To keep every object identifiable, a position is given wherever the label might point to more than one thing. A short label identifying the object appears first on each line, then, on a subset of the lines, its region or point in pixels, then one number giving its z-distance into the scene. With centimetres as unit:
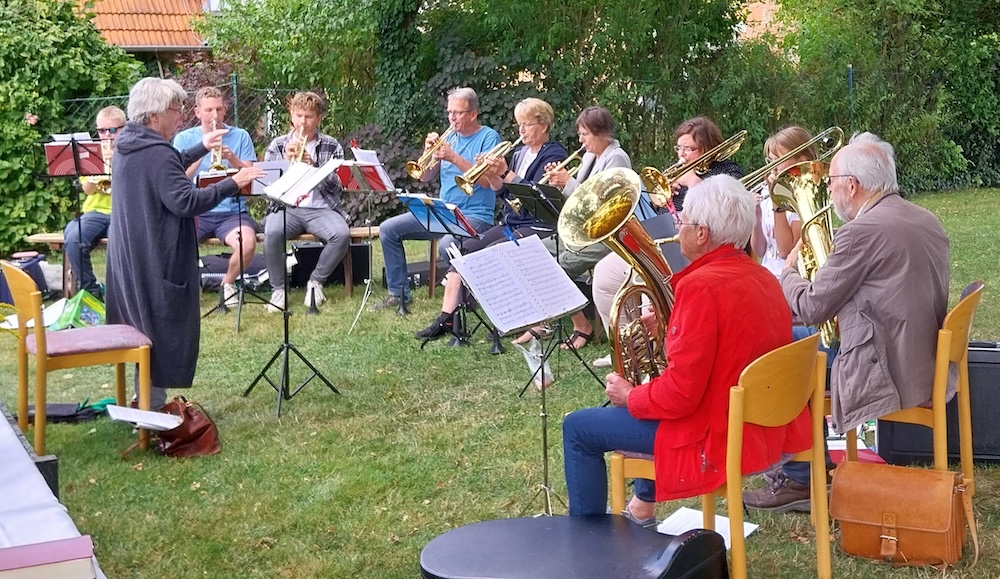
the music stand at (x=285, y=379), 560
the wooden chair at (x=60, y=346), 469
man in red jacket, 313
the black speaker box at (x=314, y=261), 874
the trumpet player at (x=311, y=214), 812
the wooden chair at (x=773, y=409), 303
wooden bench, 846
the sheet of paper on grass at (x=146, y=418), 457
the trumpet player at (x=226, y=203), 794
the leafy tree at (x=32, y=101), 1055
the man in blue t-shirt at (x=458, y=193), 767
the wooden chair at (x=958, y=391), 366
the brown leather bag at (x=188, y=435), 492
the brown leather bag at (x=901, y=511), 354
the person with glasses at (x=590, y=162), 649
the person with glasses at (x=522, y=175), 708
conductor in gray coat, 496
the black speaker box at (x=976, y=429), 428
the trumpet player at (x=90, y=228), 823
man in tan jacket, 369
